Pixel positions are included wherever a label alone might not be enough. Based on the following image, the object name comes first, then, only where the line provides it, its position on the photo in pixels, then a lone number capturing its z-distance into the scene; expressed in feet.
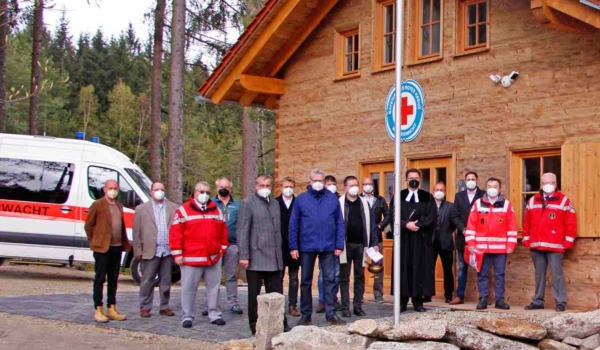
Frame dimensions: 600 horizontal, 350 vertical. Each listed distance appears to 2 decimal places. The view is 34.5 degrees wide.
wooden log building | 45.06
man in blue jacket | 41.19
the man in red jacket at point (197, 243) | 42.22
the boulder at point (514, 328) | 35.06
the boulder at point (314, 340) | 32.63
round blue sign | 34.81
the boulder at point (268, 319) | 34.32
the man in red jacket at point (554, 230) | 44.24
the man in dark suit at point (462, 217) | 48.39
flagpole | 34.12
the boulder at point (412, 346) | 33.12
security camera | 48.44
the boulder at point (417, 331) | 33.94
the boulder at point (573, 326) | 35.45
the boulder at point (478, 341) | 34.27
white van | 64.64
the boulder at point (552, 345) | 34.88
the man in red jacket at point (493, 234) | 45.80
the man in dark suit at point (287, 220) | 42.04
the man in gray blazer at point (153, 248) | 44.83
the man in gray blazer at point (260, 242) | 39.06
